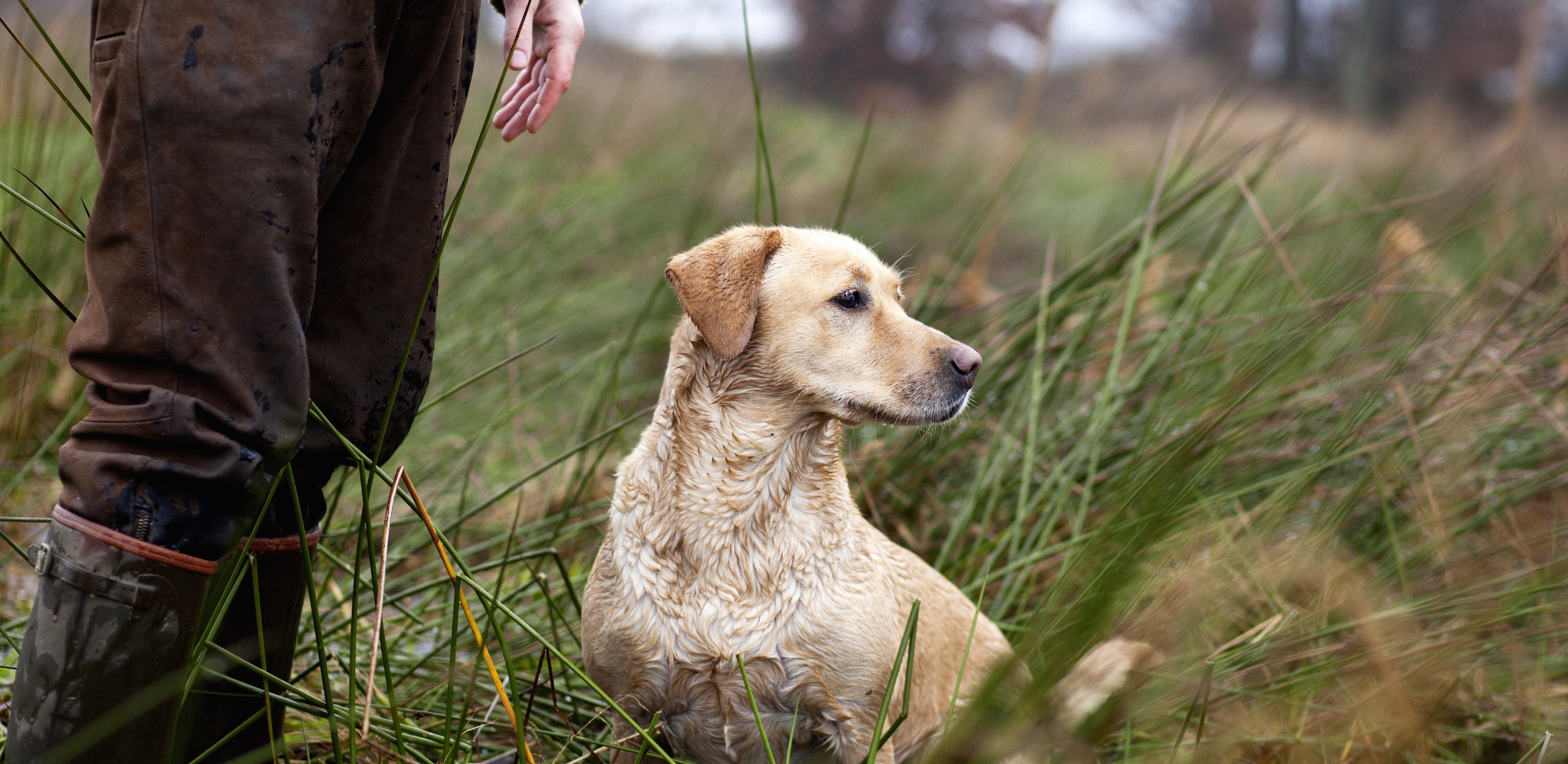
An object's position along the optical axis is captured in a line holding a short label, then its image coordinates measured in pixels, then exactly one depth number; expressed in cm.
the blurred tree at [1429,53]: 1914
